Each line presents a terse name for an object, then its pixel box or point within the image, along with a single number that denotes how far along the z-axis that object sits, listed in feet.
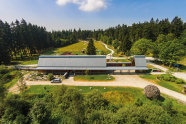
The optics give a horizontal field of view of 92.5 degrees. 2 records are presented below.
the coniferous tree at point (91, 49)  170.60
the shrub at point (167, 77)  85.05
